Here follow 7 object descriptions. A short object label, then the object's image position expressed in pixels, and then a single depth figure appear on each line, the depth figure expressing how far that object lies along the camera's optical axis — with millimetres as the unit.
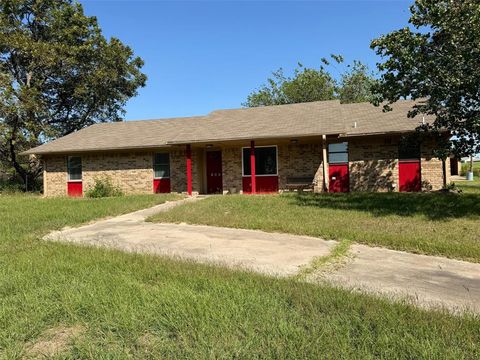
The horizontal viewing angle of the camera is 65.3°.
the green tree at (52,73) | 24875
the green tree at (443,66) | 9391
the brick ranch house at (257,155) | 16078
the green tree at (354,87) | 38406
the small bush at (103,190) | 18500
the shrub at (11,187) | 24547
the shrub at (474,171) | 36650
